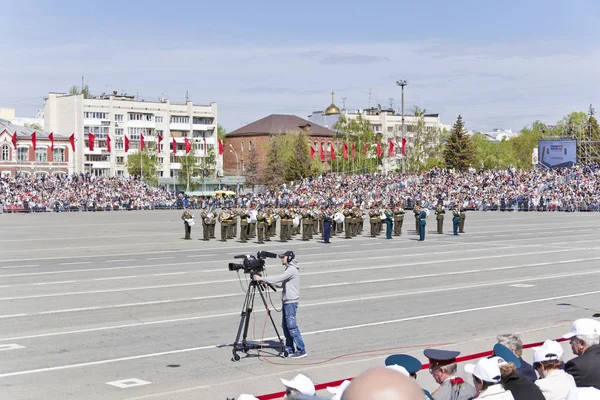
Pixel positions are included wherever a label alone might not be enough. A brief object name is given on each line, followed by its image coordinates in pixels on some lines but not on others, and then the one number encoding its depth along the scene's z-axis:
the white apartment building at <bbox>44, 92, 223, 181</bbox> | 113.19
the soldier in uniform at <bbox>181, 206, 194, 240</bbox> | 35.78
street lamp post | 92.75
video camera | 11.41
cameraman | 11.64
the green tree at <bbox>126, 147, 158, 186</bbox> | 106.75
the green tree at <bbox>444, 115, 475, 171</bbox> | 102.31
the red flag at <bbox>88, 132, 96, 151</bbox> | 89.05
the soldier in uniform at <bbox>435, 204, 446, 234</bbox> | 40.00
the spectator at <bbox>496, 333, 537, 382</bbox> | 7.83
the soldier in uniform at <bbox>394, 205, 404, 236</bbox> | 38.62
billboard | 79.44
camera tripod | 11.43
